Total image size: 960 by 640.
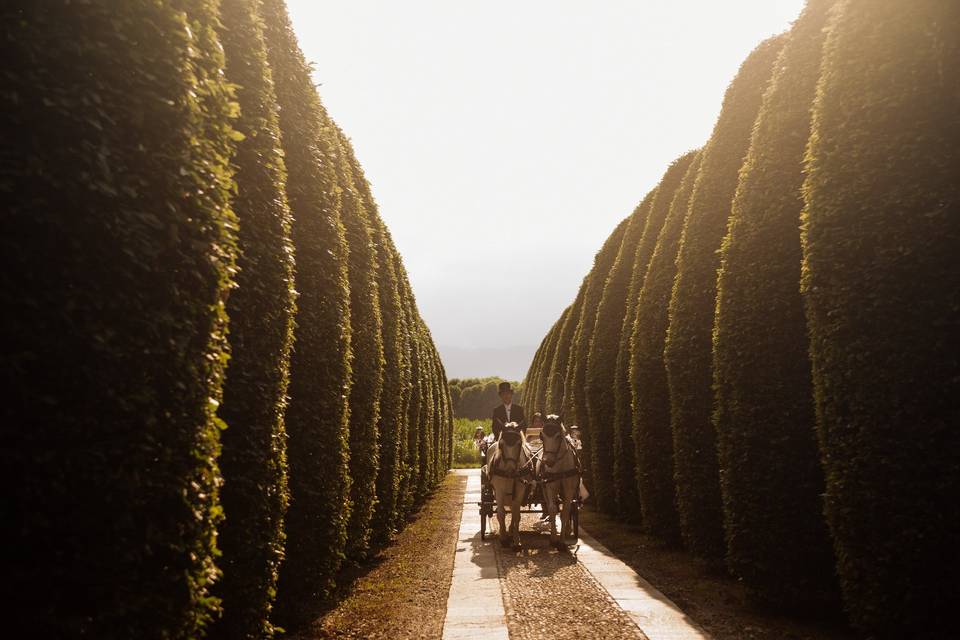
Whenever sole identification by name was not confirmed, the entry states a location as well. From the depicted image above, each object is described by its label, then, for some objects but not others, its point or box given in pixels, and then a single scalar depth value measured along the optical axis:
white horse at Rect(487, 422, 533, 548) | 11.82
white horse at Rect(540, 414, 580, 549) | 11.80
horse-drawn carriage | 11.81
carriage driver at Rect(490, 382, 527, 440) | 14.13
